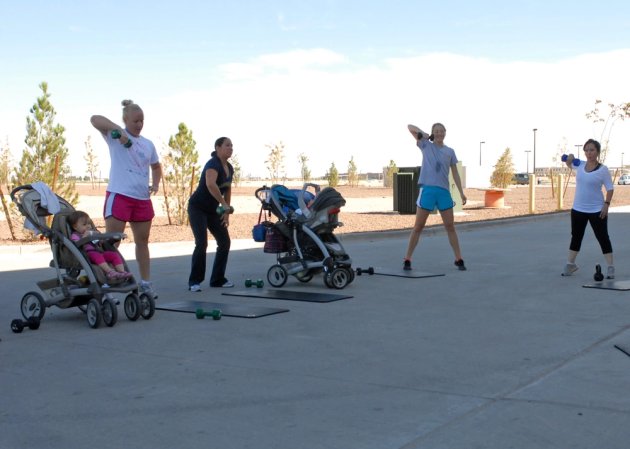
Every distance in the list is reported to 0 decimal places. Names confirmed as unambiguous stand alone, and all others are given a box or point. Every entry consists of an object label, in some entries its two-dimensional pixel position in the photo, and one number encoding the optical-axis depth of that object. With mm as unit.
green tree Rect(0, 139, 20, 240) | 16359
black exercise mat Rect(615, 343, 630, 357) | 5659
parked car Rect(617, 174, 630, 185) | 84006
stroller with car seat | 9453
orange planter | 29783
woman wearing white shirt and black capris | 9781
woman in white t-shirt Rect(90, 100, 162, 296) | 7902
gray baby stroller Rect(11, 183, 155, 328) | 6973
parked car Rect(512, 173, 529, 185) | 92125
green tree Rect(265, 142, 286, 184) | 68500
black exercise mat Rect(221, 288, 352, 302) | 8430
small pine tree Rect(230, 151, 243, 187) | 65819
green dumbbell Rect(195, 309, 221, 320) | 7211
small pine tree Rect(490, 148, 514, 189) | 42156
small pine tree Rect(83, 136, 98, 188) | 72019
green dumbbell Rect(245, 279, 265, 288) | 9398
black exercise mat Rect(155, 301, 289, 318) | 7473
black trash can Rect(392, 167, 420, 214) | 23781
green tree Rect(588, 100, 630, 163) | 32434
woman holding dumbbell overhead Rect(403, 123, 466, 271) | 10719
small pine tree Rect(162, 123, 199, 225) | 20406
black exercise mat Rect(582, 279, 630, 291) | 8877
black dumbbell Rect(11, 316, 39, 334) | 6731
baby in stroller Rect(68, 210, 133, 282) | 7125
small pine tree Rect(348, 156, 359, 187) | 70812
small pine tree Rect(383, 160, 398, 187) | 67531
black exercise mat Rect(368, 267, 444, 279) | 10242
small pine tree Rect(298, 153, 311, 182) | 84000
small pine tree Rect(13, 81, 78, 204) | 16703
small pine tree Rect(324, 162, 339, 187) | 60075
